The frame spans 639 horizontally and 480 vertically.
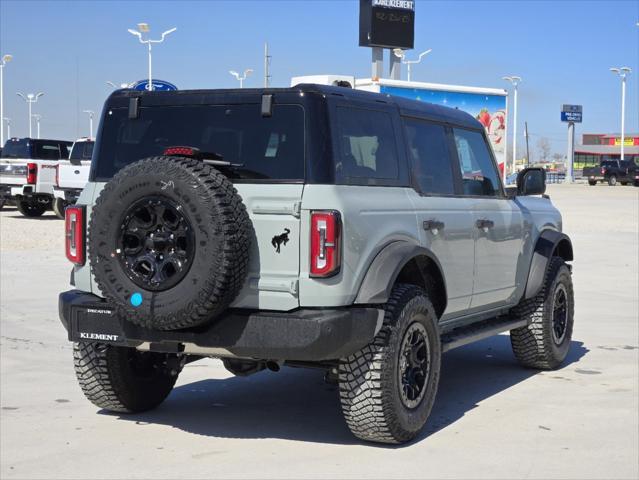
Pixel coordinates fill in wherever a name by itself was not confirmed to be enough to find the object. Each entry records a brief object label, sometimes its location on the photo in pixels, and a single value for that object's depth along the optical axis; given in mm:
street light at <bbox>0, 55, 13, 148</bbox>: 68812
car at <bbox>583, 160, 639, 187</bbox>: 63906
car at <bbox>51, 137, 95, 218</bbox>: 25214
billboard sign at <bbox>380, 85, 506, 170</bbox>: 21578
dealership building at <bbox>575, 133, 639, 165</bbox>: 129375
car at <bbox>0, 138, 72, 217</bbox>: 26672
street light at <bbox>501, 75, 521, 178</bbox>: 87275
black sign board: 27984
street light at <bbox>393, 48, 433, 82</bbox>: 29109
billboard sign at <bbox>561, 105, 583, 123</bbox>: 97012
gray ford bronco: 5484
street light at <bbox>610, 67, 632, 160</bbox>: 83356
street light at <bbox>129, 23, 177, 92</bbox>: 42562
